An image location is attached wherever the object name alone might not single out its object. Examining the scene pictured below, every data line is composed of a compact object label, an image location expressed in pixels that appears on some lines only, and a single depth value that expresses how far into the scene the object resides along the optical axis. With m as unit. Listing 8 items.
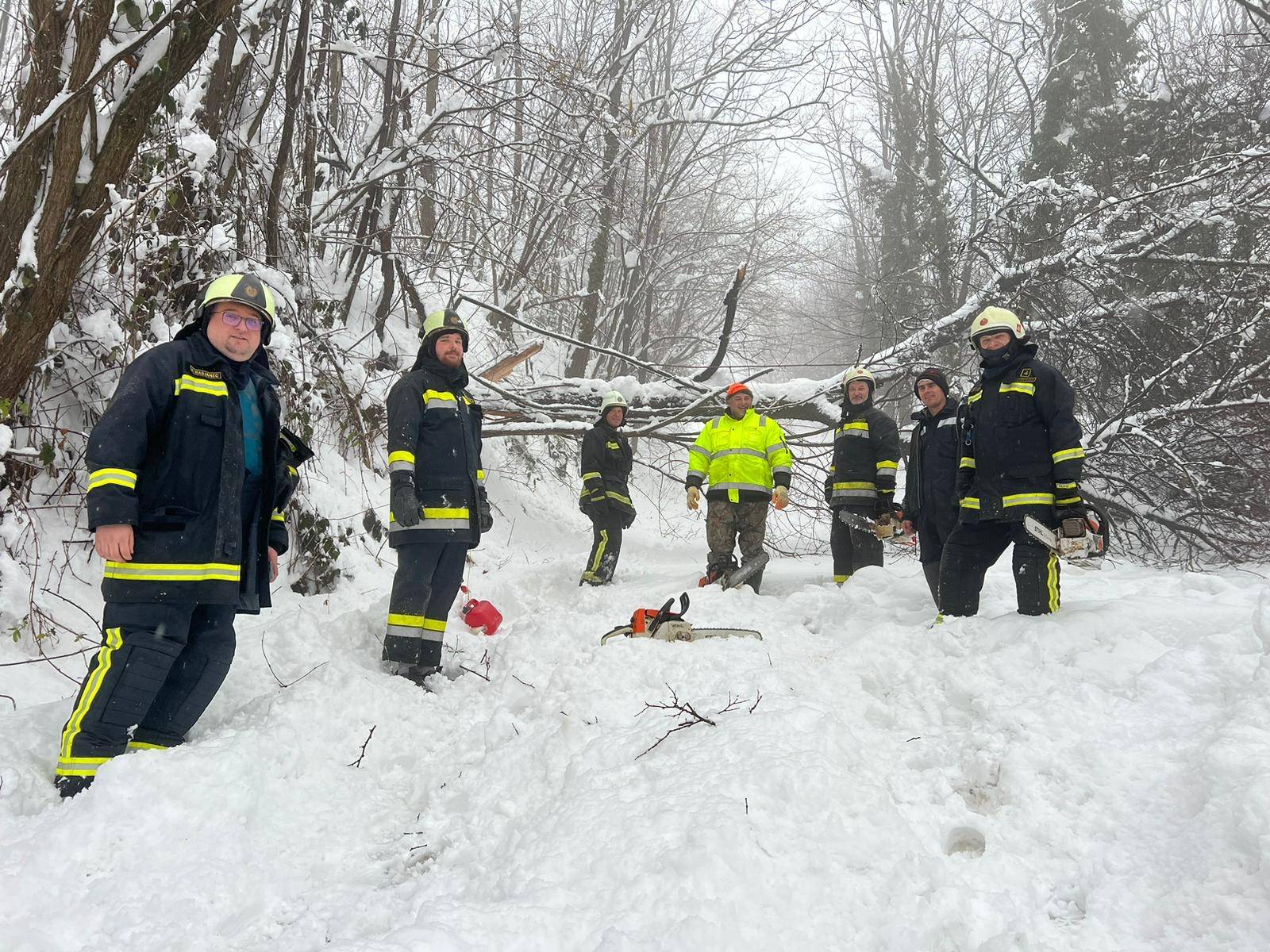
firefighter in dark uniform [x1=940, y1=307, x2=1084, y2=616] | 3.74
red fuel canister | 5.15
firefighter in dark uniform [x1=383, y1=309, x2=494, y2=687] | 3.85
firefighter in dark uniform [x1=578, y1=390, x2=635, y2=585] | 7.15
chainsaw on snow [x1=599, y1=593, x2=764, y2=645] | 4.13
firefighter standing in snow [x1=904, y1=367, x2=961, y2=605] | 4.80
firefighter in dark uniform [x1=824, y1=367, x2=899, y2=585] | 6.13
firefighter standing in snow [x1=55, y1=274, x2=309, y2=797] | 2.41
